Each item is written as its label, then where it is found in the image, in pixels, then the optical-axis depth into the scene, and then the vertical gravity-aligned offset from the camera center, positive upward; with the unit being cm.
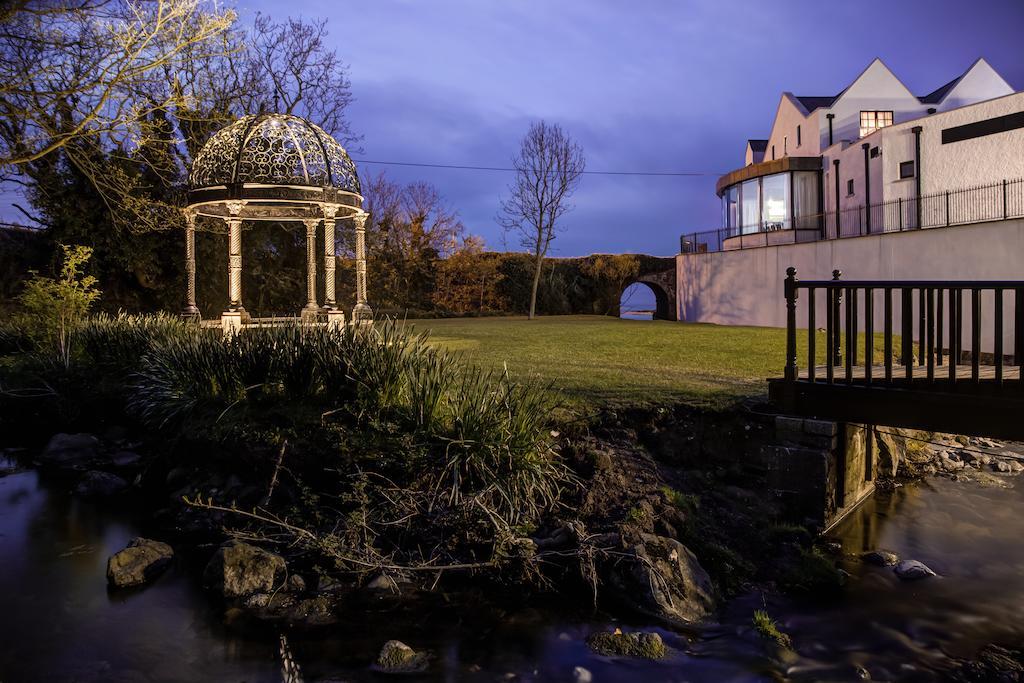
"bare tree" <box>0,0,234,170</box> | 980 +393
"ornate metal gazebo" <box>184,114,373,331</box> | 1304 +282
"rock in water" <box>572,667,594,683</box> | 457 -226
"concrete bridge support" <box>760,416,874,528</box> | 671 -136
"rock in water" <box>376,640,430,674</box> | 462 -220
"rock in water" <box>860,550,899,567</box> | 626 -206
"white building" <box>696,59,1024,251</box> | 2356 +631
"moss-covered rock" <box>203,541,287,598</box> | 549 -193
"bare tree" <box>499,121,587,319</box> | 3303 +671
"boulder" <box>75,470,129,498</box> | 816 -185
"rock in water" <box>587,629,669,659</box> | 475 -217
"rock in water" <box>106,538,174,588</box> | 585 -199
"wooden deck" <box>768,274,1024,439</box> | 597 -54
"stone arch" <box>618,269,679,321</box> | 3609 +220
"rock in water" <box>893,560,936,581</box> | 606 -211
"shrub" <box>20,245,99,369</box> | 1400 +44
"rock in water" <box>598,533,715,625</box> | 519 -191
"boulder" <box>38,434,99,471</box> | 934 -171
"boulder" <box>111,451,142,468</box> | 905 -171
